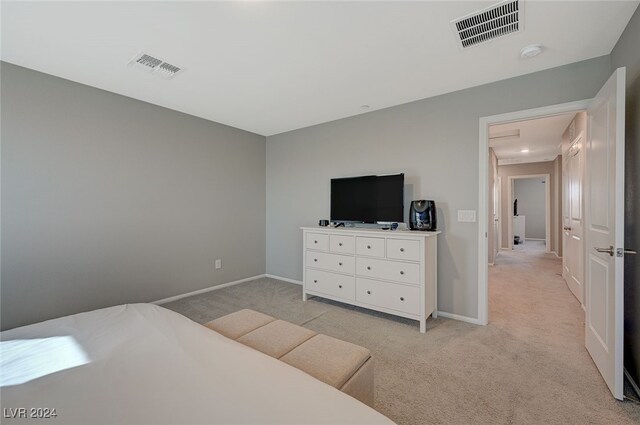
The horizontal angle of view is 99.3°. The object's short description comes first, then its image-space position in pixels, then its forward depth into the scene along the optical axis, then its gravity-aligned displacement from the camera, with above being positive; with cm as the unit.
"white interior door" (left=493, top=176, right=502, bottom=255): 661 +2
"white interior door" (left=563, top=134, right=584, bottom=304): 351 -18
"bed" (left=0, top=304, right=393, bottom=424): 81 -60
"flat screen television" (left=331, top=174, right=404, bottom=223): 325 +14
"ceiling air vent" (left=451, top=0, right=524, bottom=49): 180 +132
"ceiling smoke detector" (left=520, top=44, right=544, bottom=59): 220 +131
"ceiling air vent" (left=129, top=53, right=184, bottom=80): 238 +133
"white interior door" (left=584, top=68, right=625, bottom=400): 171 -14
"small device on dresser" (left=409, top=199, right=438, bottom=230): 299 -7
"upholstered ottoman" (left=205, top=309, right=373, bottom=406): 126 -74
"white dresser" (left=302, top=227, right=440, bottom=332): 276 -67
